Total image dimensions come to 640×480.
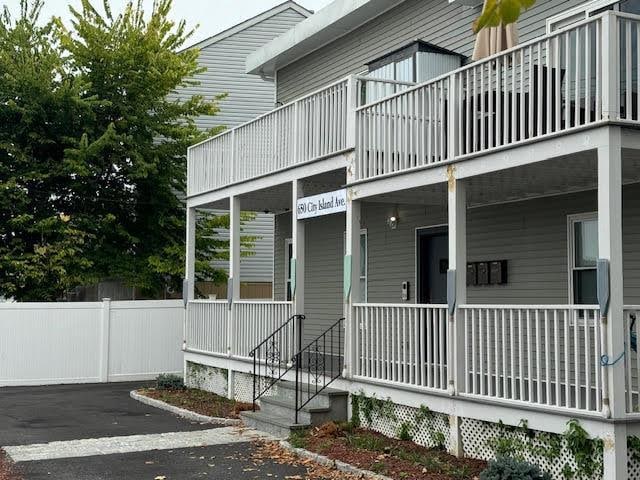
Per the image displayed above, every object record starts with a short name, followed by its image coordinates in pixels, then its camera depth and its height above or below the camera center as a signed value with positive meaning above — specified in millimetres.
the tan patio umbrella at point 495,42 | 11062 +3307
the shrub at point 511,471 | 7984 -1548
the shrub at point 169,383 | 18016 -1704
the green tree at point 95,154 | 22359 +3883
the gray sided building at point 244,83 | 29562 +7429
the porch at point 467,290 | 9102 +177
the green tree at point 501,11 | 3877 +1293
